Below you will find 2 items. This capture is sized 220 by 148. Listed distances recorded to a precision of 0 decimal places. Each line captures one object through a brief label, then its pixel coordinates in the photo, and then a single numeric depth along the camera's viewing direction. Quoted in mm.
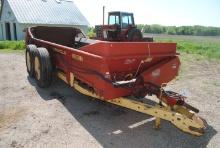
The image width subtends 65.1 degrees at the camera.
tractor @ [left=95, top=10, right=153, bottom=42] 6832
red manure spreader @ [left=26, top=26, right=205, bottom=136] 2715
